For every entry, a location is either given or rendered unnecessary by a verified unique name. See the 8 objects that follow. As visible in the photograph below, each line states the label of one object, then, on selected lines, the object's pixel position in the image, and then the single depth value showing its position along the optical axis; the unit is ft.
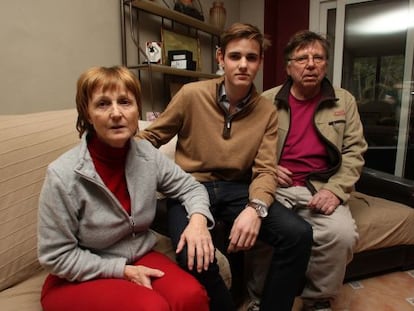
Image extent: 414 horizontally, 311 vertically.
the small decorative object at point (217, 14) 9.98
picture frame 8.50
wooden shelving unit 7.57
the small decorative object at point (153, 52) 8.00
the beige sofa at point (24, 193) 3.63
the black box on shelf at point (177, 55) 8.45
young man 4.06
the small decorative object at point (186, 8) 8.73
